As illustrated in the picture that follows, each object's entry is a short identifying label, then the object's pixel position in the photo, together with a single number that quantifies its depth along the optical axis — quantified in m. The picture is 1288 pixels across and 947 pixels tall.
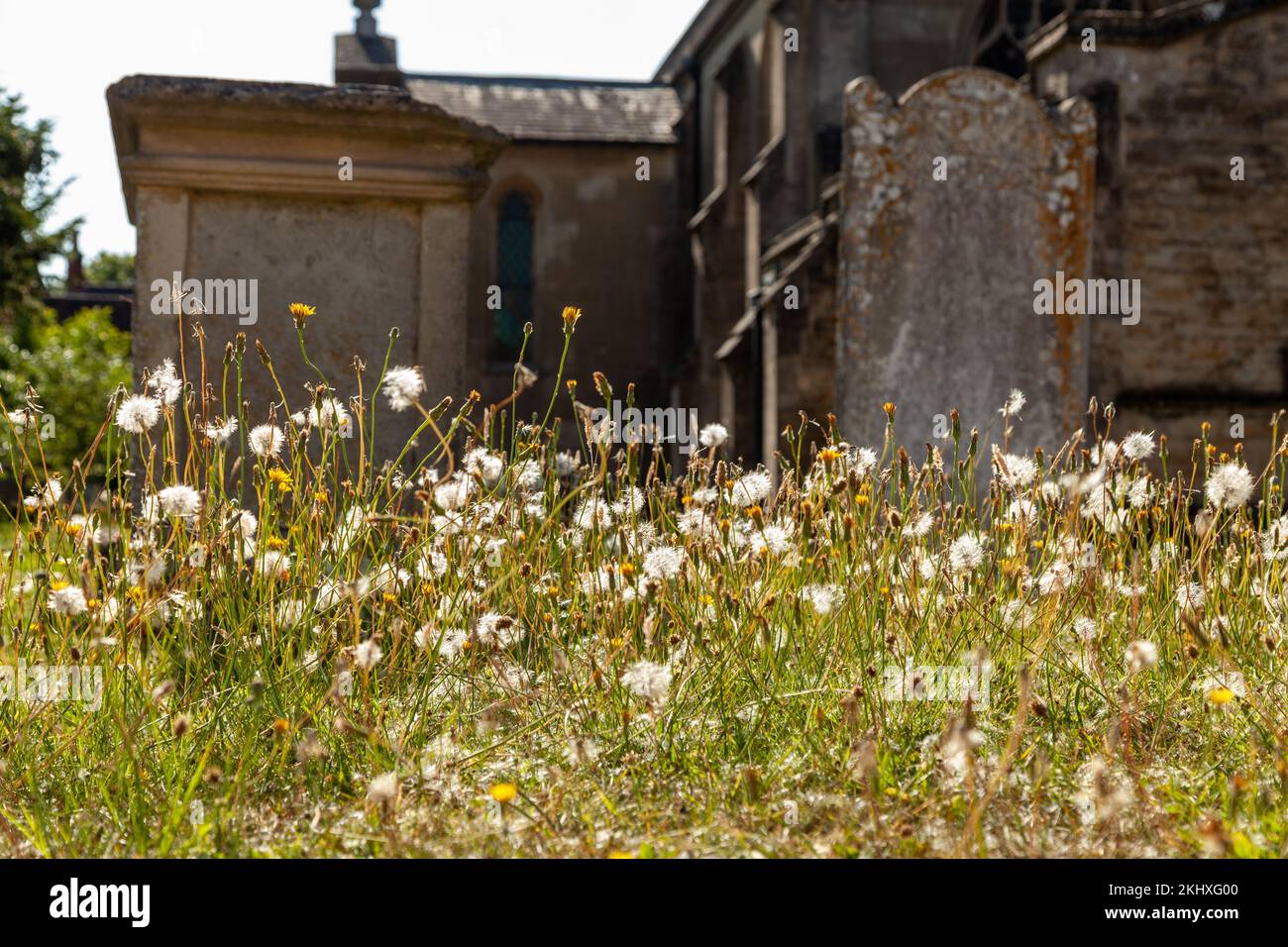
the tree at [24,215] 20.58
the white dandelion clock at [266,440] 3.10
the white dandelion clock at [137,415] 2.96
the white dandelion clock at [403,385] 3.01
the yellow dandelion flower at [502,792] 2.14
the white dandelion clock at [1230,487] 3.11
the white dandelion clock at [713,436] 3.86
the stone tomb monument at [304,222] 5.34
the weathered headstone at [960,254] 7.68
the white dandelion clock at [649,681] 2.49
